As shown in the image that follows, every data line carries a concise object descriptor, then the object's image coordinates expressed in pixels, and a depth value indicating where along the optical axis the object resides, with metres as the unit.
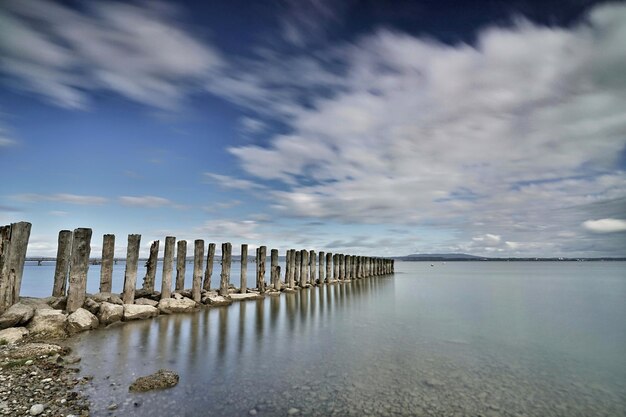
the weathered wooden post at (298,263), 24.25
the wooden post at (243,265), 18.68
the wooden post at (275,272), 21.14
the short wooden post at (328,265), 28.91
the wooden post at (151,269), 14.79
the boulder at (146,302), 13.20
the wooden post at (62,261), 11.68
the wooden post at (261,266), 20.22
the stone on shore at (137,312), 11.78
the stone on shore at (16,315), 8.99
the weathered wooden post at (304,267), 24.42
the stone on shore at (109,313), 11.08
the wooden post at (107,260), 12.88
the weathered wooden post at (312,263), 26.27
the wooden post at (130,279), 12.78
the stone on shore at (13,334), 8.27
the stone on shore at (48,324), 9.18
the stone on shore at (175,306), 13.41
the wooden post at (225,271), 16.86
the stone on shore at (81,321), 9.88
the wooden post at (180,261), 15.64
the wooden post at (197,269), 15.32
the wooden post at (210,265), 17.72
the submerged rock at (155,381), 5.95
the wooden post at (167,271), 14.09
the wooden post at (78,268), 10.91
